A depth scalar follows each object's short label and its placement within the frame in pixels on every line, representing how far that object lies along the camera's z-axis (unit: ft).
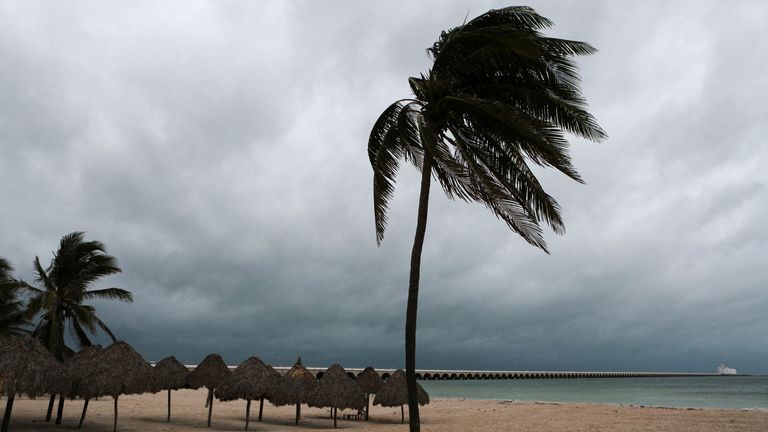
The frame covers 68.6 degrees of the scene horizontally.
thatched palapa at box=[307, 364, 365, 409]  65.31
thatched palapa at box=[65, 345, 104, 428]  48.80
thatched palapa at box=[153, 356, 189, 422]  61.57
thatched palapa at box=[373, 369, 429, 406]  72.59
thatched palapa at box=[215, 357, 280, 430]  61.77
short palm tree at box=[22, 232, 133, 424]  72.13
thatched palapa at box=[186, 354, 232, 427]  70.18
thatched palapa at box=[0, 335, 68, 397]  43.19
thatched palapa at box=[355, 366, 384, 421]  82.64
